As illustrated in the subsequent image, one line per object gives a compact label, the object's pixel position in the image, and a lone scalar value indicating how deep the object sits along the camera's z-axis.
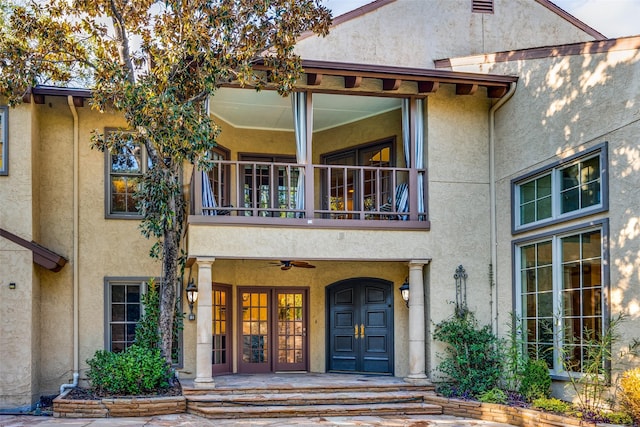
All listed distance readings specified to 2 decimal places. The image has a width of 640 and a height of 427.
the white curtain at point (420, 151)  12.13
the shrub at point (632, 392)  8.20
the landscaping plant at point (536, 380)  10.17
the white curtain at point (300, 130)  11.77
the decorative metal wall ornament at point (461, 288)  11.90
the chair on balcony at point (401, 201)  12.12
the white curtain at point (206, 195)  11.48
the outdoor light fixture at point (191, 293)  12.42
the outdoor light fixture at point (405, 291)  12.16
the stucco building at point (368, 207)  10.25
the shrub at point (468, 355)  11.17
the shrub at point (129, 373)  10.80
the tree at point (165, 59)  10.13
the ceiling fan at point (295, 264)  13.25
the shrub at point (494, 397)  10.47
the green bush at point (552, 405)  9.43
